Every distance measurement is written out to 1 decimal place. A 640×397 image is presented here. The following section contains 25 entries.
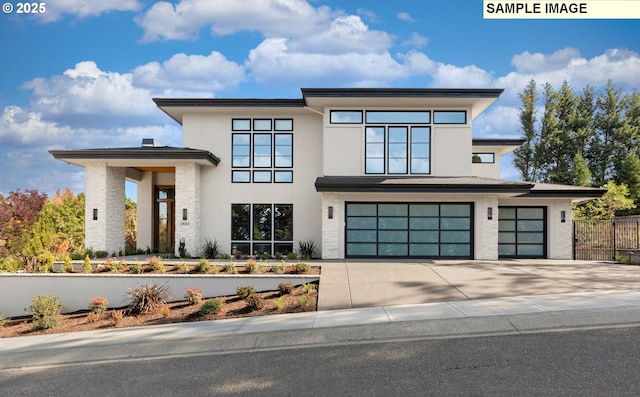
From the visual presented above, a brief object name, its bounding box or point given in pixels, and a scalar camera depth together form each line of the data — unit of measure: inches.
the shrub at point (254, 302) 424.2
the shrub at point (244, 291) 464.3
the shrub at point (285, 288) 472.1
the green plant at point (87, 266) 565.0
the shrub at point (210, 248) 745.0
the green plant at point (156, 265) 561.9
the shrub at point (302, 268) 538.6
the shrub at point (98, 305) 473.4
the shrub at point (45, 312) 446.3
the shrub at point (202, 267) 550.6
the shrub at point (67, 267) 570.1
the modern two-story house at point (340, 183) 697.0
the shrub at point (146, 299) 458.6
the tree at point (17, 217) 1118.4
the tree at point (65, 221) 945.4
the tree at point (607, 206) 1190.9
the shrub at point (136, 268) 556.1
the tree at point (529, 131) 1487.5
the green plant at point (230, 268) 545.6
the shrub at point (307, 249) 728.5
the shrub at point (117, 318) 425.9
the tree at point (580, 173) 1347.2
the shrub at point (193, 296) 468.4
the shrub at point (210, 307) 425.4
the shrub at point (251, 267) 544.4
